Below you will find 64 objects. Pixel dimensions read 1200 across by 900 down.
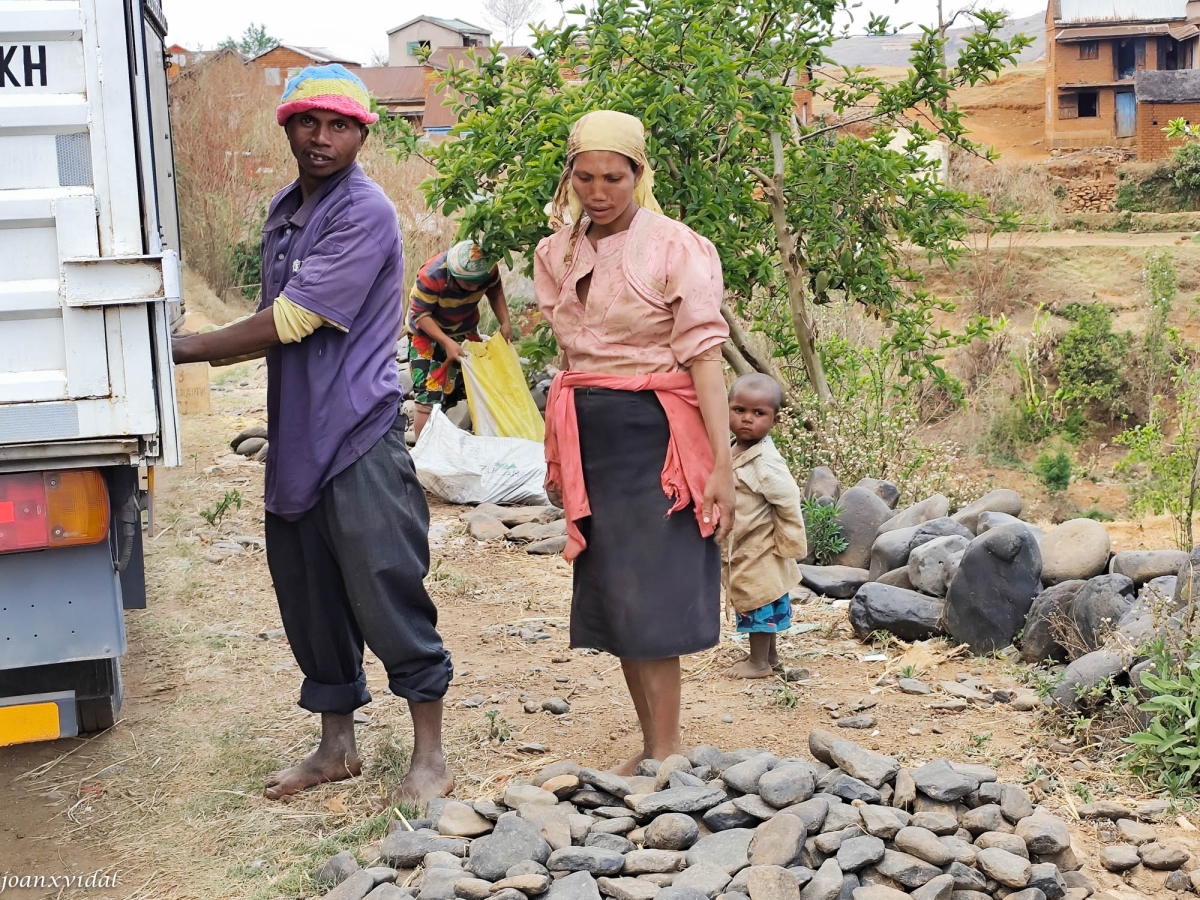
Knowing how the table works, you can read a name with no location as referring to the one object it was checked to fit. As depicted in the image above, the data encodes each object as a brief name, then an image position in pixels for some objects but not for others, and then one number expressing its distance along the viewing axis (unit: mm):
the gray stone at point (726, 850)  2516
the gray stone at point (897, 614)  4422
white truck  2551
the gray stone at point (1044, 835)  2600
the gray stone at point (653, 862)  2531
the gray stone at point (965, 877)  2498
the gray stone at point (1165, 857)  2723
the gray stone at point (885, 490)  6023
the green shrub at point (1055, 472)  11445
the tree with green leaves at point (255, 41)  52738
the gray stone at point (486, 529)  6215
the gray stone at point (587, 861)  2532
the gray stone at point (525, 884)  2441
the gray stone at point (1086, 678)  3508
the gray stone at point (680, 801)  2697
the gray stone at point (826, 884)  2406
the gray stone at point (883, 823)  2598
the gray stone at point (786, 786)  2693
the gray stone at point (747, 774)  2771
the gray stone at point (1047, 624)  4059
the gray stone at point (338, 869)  2695
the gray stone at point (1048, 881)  2498
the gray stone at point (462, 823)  2734
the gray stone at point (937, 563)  4590
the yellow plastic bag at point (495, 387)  7129
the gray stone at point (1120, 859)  2746
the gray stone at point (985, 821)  2672
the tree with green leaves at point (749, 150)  5680
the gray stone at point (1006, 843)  2576
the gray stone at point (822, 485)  5883
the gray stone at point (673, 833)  2617
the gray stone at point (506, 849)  2525
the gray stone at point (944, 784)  2730
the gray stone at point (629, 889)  2424
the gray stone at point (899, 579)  4809
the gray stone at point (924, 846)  2518
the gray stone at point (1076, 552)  4445
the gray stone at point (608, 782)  2824
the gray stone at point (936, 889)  2428
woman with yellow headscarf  2904
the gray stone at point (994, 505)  5387
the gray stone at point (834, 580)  5027
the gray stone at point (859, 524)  5406
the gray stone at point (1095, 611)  3883
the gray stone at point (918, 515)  5398
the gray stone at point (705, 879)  2420
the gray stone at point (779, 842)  2502
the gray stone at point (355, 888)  2527
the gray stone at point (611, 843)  2615
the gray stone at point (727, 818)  2676
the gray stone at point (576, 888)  2418
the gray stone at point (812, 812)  2607
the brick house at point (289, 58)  38750
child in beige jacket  3889
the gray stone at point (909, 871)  2477
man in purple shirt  2889
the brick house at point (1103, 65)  28703
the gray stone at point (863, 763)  2805
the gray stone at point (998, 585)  4230
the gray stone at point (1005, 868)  2479
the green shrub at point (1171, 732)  3072
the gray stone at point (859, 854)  2492
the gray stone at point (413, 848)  2668
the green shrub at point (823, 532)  5410
